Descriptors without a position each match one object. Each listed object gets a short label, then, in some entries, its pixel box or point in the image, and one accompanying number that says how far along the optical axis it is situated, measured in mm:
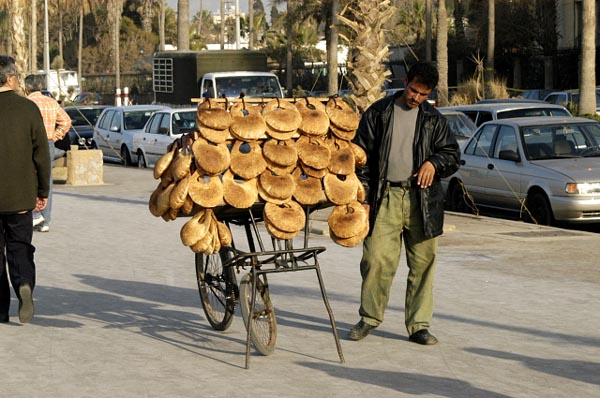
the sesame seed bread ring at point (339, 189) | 8195
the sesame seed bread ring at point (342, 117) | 8352
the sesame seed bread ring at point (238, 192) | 7910
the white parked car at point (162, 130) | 28016
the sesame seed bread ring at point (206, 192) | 7867
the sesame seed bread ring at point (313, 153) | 8117
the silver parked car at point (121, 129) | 31672
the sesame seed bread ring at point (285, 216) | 8016
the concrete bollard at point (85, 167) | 24141
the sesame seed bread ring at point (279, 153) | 8031
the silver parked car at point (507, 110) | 22562
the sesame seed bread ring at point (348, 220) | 8266
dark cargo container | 37781
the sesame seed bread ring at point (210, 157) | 7895
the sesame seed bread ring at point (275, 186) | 8023
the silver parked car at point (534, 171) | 16375
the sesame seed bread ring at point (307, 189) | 8172
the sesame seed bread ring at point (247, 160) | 8008
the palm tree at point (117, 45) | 71688
